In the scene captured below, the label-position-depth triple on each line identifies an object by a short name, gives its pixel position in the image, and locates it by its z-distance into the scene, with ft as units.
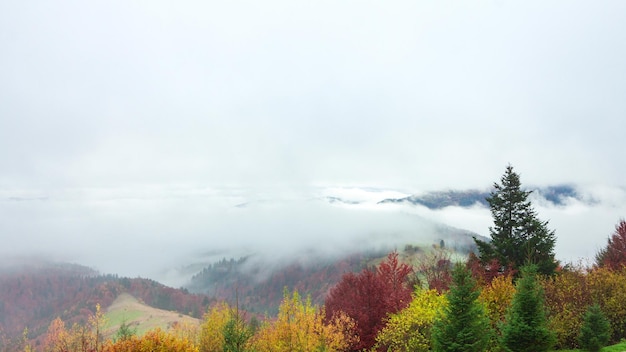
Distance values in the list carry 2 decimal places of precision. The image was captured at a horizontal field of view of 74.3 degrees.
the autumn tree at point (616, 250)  209.99
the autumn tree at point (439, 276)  191.21
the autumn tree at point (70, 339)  306.96
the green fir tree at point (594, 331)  122.42
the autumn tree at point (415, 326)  127.44
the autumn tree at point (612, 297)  138.41
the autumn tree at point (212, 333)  236.98
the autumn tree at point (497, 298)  140.56
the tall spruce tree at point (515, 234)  172.35
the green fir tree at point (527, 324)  113.70
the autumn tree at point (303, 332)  149.69
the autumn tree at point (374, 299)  169.27
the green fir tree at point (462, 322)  105.70
